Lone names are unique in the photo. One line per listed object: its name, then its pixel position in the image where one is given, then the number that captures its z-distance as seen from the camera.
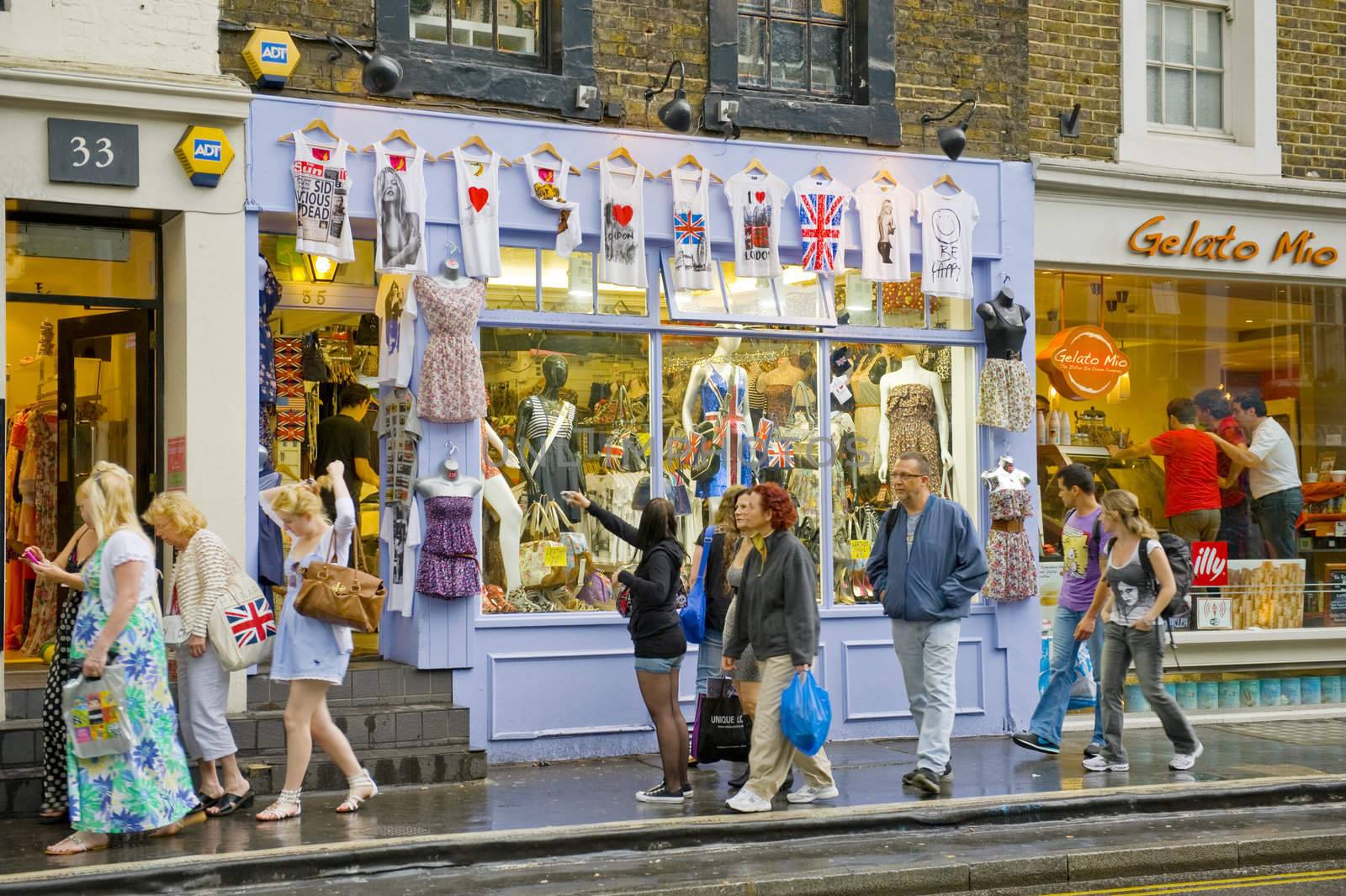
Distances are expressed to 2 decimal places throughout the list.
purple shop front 11.24
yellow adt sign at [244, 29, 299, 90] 10.72
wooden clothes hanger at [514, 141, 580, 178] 11.60
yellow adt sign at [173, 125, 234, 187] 10.38
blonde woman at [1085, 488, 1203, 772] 10.55
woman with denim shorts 9.37
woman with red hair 9.02
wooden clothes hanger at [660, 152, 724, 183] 12.01
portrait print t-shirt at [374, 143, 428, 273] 10.97
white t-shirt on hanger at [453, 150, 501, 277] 11.27
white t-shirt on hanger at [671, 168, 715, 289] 11.98
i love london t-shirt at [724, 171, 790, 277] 12.18
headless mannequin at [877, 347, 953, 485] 12.91
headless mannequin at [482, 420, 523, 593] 11.58
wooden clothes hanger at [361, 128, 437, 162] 11.12
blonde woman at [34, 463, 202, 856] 8.18
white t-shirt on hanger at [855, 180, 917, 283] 12.54
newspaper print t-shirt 10.73
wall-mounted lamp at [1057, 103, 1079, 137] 13.42
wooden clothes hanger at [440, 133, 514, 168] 11.38
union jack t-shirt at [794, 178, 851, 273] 12.34
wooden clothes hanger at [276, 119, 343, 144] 10.79
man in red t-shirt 13.95
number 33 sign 10.05
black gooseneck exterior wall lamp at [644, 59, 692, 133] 11.66
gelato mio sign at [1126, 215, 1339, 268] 13.77
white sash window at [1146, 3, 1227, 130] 14.18
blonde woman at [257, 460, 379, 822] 9.07
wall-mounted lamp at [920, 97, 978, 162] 12.51
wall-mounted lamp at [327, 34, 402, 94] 10.73
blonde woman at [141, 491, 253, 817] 8.98
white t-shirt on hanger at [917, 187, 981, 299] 12.70
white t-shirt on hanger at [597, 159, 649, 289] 11.73
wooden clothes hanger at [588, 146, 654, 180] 11.77
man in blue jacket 9.95
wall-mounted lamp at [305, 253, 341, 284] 11.92
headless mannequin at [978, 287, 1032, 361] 12.81
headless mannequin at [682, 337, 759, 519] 12.27
